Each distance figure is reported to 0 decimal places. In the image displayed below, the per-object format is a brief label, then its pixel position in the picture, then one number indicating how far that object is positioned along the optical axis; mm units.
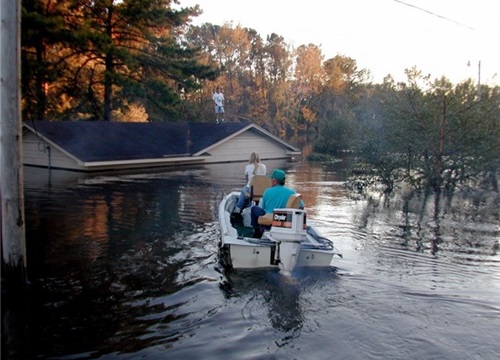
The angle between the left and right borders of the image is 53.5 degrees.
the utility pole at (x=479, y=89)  18578
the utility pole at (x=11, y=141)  5910
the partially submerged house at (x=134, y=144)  23344
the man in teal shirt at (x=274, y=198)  8680
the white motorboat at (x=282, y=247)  7109
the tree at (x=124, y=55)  27625
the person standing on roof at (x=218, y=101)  29531
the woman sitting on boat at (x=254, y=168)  12562
